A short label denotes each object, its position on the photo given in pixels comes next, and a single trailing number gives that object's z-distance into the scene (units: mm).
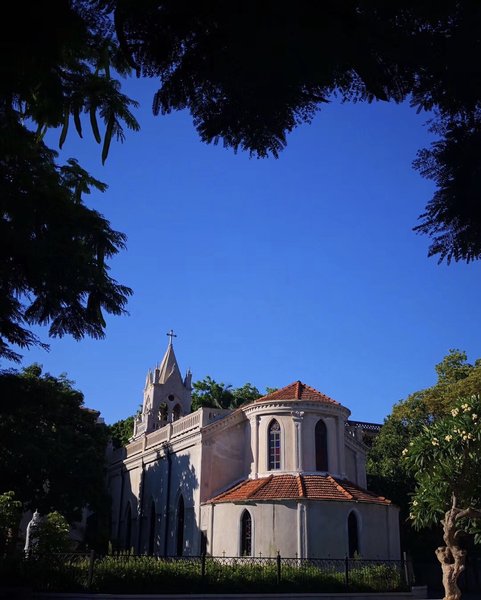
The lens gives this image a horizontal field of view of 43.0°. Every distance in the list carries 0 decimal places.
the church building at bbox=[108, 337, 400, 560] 27016
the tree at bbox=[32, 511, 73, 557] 22047
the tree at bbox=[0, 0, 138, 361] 6699
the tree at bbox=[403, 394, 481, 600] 17922
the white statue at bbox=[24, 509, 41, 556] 22844
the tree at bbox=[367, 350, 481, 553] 35844
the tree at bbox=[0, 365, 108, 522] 30188
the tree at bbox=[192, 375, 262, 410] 56906
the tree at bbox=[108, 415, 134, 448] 57406
